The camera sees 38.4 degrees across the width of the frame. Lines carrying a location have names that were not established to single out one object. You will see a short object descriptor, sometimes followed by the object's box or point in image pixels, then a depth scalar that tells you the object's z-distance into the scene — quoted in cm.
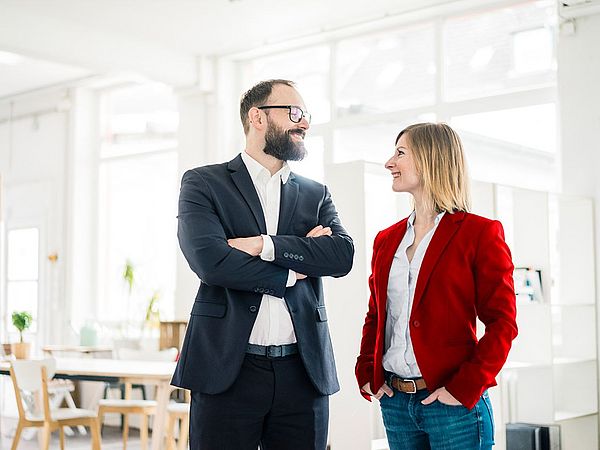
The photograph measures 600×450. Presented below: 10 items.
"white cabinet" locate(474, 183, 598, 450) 493
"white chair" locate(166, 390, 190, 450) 548
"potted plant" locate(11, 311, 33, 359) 674
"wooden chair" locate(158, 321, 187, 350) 721
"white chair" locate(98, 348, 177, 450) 579
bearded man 238
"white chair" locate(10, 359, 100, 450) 537
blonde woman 226
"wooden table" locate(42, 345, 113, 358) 732
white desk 518
